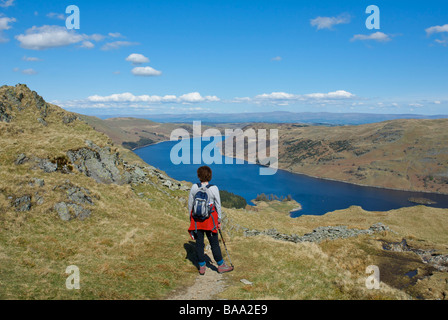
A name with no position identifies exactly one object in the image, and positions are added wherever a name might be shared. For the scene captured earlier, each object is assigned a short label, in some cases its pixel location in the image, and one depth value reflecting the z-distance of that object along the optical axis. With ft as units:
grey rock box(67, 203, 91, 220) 61.48
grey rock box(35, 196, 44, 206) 58.91
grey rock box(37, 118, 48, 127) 118.77
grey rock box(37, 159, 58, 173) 76.56
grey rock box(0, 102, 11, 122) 108.41
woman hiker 38.47
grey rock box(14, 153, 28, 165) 74.85
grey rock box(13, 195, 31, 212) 55.72
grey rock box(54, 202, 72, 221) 58.80
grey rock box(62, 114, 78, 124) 130.46
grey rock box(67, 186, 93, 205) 65.51
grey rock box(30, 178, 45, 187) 63.77
